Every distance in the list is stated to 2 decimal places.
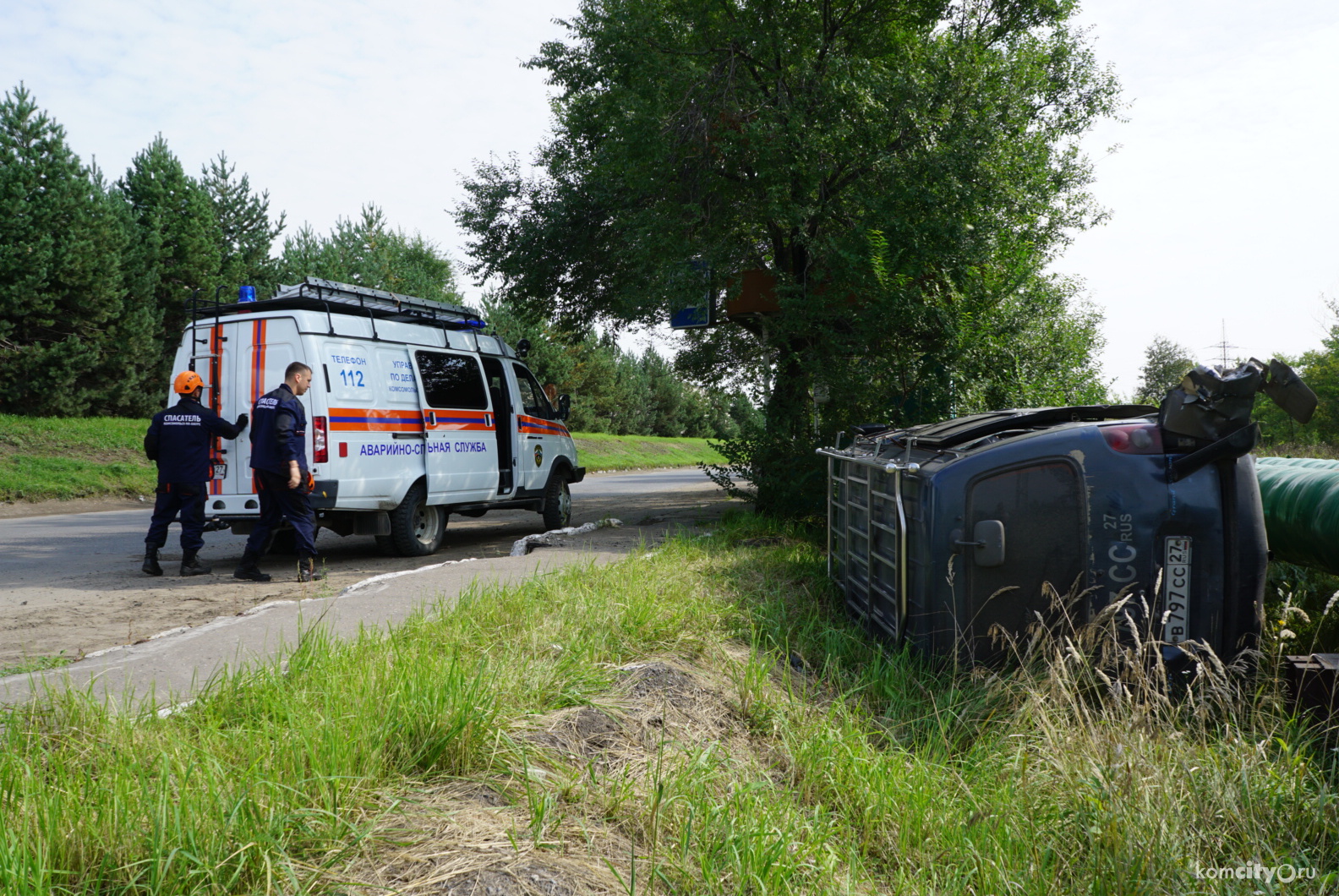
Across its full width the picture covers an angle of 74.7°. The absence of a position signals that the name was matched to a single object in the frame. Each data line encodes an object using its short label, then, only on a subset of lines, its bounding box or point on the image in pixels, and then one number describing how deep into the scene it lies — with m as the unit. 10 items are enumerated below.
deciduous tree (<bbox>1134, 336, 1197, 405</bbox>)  41.39
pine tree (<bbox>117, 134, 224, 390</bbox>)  29.16
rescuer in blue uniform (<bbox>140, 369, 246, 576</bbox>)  8.05
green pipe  5.03
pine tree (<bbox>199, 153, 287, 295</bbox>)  33.28
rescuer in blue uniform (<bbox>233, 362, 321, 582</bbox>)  7.64
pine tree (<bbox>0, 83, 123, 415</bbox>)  23.92
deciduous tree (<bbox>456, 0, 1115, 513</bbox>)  9.22
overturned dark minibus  3.95
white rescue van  8.45
